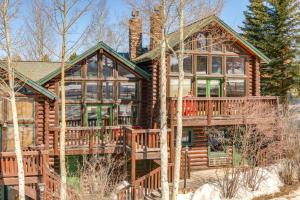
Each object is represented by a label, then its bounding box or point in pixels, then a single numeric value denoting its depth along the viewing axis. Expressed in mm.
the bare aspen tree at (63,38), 15039
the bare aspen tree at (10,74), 13797
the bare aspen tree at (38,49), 31984
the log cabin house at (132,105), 16484
